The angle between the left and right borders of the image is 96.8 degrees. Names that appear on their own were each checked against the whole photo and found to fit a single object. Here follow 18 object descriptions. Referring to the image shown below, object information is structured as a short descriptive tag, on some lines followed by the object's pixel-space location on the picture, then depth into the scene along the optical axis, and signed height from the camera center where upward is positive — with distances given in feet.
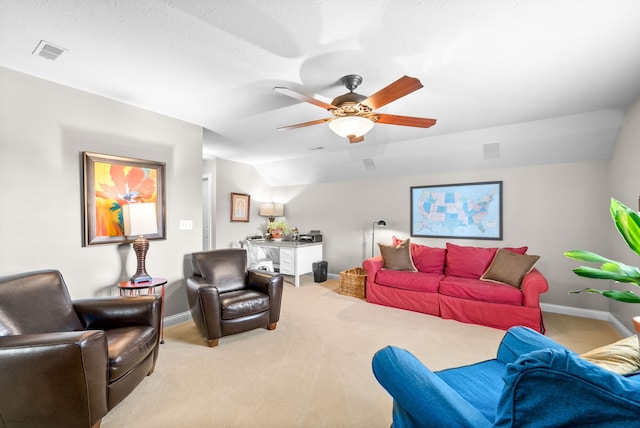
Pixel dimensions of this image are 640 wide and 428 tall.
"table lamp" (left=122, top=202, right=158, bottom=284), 8.73 -0.48
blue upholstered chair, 2.06 -1.60
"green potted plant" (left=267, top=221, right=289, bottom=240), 19.69 -1.38
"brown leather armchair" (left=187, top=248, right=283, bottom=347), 8.99 -3.00
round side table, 8.60 -2.29
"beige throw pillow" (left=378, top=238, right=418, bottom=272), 13.88 -2.37
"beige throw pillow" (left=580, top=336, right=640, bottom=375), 3.02 -1.69
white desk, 16.89 -2.81
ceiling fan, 6.52 +2.54
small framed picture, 18.97 +0.27
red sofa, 10.33 -3.26
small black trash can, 17.68 -3.84
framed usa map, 13.82 -0.12
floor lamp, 17.47 -1.47
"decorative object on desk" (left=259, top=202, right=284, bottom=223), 20.49 -0.02
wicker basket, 14.57 -3.91
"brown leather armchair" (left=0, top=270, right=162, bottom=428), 4.68 -2.69
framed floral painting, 8.92 +0.70
